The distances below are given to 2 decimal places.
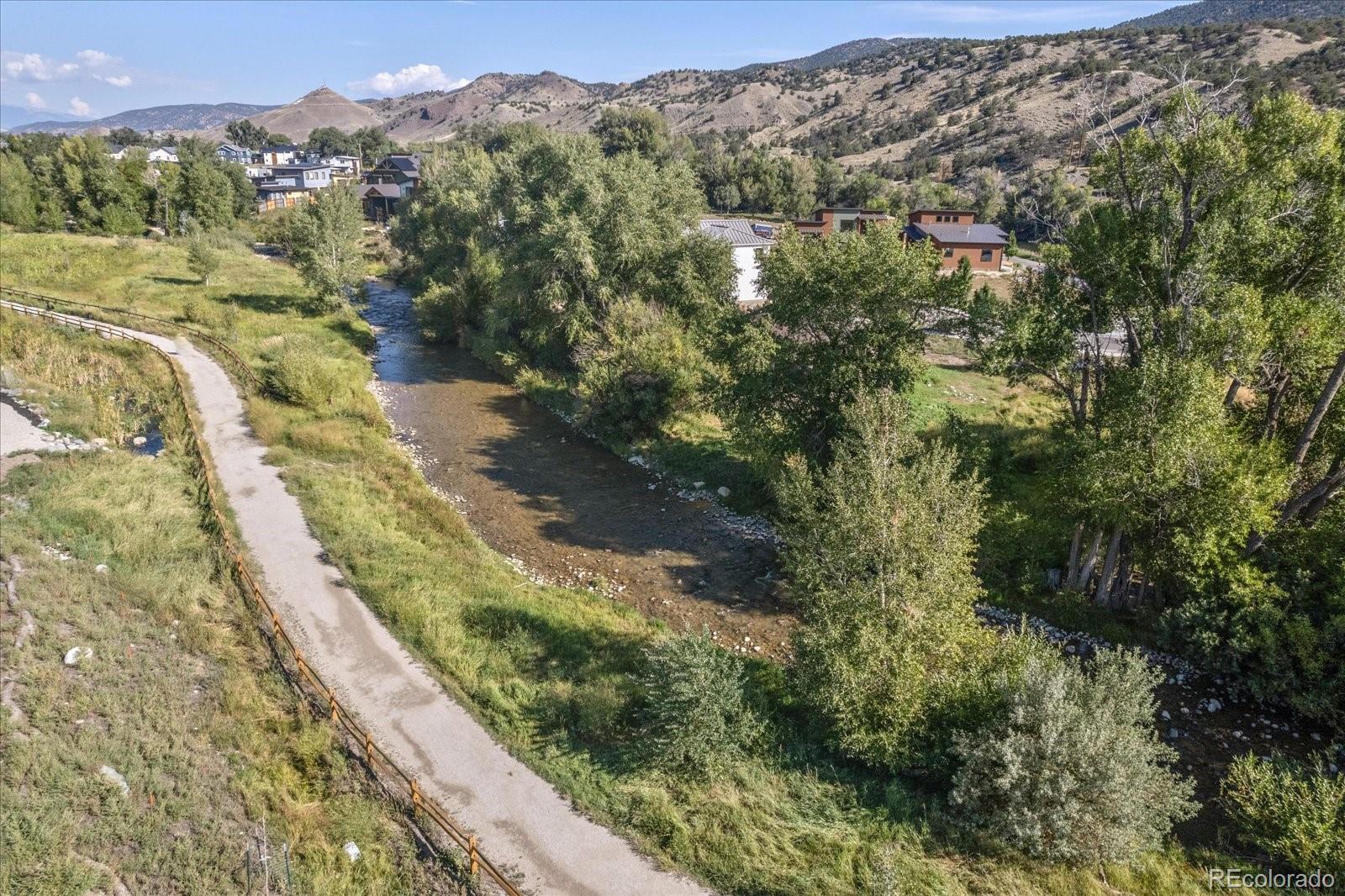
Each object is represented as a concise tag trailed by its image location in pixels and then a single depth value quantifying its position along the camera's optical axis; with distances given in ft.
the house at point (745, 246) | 165.07
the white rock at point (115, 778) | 43.80
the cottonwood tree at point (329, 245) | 170.19
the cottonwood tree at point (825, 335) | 73.97
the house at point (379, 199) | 337.52
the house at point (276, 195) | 350.56
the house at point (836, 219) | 219.20
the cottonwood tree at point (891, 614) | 44.75
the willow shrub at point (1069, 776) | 38.58
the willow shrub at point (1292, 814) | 39.11
